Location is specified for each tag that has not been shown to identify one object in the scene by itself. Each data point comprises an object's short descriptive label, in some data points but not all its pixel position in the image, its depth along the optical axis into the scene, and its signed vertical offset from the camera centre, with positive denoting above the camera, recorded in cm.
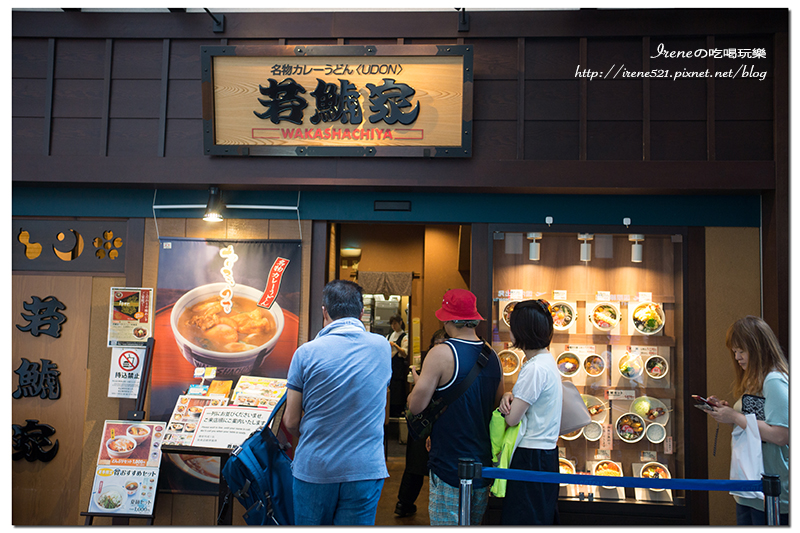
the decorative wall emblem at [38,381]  401 -85
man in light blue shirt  247 -73
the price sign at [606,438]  405 -125
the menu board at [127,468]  372 -142
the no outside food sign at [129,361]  397 -69
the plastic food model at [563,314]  411 -29
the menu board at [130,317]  401 -35
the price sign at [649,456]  400 -137
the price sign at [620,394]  406 -91
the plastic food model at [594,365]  409 -69
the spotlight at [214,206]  388 +49
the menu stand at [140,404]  381 -99
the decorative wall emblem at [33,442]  398 -132
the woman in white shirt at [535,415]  272 -74
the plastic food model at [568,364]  409 -68
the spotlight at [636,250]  406 +22
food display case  400 -41
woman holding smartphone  259 -59
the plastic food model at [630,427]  402 -115
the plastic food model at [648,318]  402 -31
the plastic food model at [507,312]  404 -28
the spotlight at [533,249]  407 +22
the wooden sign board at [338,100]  372 +126
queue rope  237 -94
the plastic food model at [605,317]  411 -31
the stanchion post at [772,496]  233 -98
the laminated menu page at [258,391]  373 -86
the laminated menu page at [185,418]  361 -104
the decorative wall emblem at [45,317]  406 -37
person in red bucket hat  282 -79
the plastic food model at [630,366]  406 -69
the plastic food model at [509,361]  411 -67
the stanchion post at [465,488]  238 -99
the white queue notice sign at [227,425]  352 -105
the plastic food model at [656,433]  397 -119
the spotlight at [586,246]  406 +25
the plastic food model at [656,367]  401 -69
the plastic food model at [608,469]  403 -148
